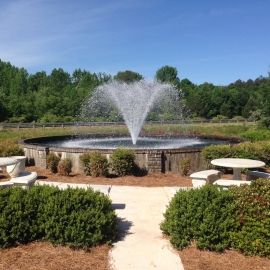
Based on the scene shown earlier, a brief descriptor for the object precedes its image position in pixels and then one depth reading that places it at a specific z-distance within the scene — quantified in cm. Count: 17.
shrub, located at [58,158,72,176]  978
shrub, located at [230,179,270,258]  437
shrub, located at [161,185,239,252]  450
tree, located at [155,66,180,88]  8254
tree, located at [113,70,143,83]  7700
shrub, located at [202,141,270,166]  993
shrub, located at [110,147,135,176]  952
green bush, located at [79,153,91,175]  971
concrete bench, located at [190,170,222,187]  697
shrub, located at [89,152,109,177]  946
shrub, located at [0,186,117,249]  448
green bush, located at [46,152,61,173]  1029
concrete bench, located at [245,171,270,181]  751
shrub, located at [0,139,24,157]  1133
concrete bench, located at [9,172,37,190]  639
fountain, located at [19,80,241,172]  1188
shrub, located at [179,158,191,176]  973
